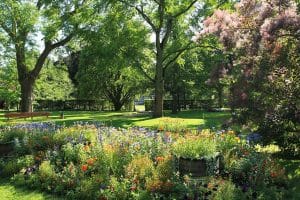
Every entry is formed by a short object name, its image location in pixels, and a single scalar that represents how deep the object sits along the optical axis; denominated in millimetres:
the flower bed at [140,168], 7273
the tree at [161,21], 27062
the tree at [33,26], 28980
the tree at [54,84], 47431
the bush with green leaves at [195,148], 7992
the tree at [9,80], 38822
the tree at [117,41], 27203
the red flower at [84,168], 8062
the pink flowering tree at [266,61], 8922
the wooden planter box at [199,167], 7777
